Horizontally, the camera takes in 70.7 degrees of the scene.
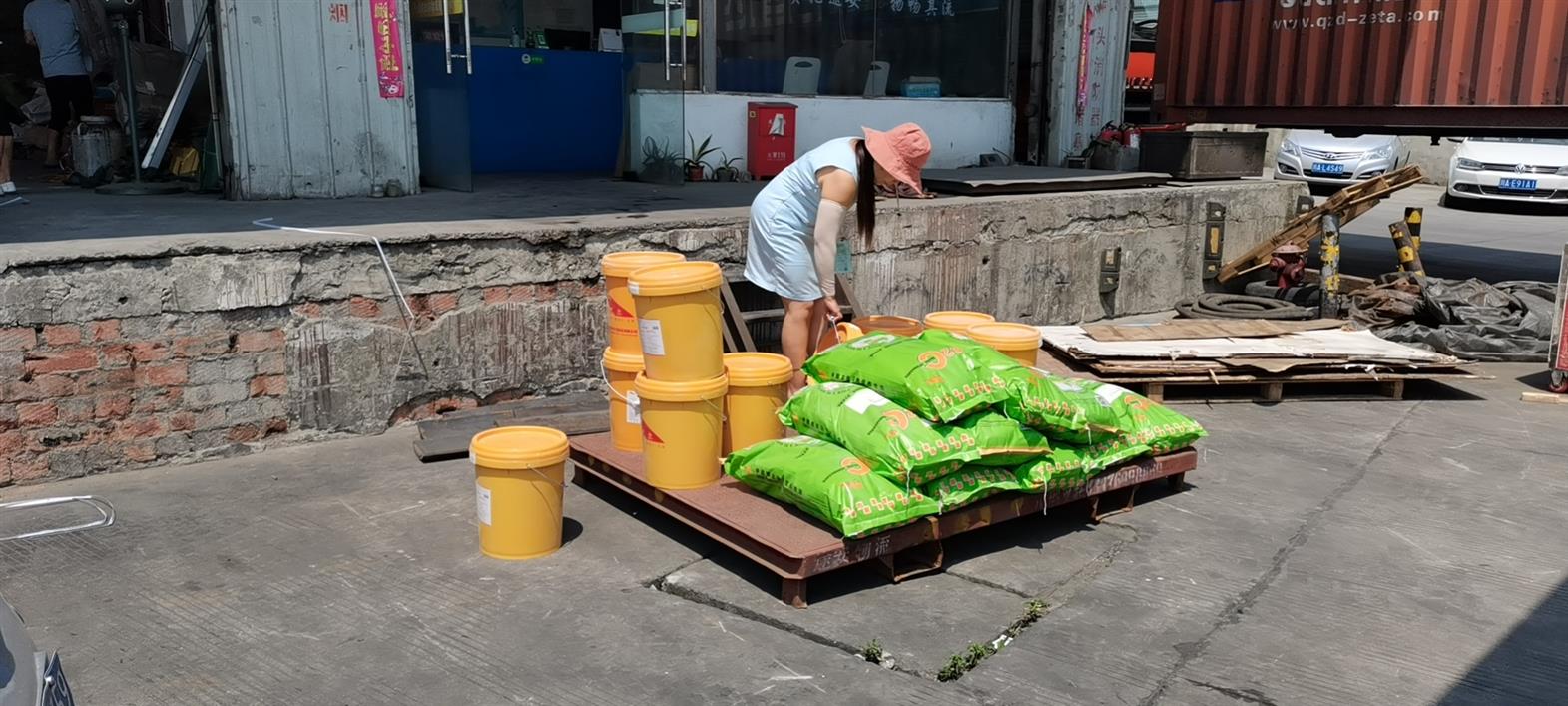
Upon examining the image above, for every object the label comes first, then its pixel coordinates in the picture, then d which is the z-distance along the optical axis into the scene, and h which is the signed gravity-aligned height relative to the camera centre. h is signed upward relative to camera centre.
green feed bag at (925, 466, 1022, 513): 4.25 -1.30
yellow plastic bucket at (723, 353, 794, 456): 4.71 -1.08
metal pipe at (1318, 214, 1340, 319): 8.77 -0.98
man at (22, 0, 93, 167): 9.23 +0.68
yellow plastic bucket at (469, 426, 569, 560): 4.25 -1.33
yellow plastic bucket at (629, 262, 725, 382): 4.38 -0.69
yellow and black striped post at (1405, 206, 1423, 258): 9.30 -0.57
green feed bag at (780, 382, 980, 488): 4.13 -1.10
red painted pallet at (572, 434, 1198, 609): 3.98 -1.44
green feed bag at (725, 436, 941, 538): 3.98 -1.25
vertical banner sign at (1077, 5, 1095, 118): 12.82 +1.08
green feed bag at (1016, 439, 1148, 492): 4.49 -1.31
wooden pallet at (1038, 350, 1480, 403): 6.87 -1.45
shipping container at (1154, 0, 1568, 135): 9.87 +0.84
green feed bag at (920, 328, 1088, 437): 4.43 -1.00
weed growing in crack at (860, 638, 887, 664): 3.63 -1.65
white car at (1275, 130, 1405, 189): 17.52 -0.12
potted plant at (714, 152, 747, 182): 10.50 -0.24
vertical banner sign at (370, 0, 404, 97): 7.97 +0.70
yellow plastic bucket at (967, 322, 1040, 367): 5.68 -0.97
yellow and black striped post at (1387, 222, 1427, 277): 9.19 -0.80
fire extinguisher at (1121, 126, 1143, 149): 12.65 +0.13
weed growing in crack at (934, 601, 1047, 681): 3.56 -1.65
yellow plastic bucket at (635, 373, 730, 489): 4.43 -1.15
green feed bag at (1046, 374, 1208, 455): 4.73 -1.21
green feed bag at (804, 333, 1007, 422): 4.29 -0.91
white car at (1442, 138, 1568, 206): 16.45 -0.27
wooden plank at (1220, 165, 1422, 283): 9.19 -0.52
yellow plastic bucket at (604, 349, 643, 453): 4.94 -1.14
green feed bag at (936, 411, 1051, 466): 4.30 -1.13
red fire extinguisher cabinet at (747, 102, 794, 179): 10.57 +0.08
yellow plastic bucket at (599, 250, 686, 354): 4.98 -0.70
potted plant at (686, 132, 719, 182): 10.27 -0.16
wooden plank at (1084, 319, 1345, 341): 7.55 -1.24
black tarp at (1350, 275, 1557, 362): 8.11 -1.23
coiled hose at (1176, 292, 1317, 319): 8.69 -1.25
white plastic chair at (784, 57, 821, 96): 11.02 +0.70
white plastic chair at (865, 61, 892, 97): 11.63 +0.70
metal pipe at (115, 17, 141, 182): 8.56 +0.27
